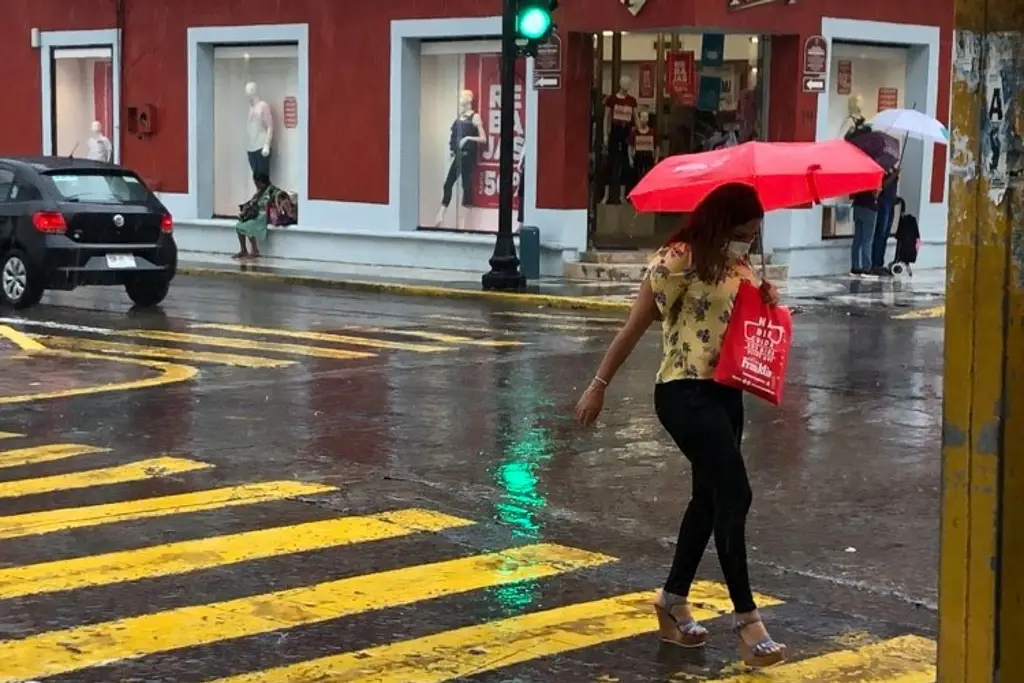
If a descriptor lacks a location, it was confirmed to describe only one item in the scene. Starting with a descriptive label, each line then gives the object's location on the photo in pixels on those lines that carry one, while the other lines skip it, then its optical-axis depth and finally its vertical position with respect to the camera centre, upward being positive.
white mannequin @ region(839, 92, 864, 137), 24.75 +0.63
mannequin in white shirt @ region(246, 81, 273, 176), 27.58 +0.33
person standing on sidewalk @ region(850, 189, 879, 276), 23.08 -0.98
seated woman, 26.70 -1.03
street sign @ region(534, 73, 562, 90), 23.28 +1.03
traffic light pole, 21.27 -0.54
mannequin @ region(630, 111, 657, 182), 24.75 +0.17
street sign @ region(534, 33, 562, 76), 23.13 +1.37
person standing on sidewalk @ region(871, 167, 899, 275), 23.38 -0.85
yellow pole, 4.41 -0.49
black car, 18.69 -0.93
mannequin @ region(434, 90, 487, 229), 25.09 +0.12
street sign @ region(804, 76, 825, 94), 23.38 +1.06
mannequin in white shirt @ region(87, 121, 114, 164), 29.72 +0.06
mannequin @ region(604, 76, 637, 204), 24.44 +0.40
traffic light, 20.83 +1.67
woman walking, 6.20 -0.84
